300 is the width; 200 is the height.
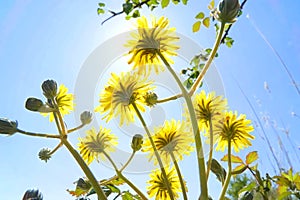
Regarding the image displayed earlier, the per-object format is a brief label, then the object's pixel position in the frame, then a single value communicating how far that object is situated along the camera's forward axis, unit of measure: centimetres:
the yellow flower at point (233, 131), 60
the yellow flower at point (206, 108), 60
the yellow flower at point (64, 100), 65
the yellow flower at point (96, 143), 55
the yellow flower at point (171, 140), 59
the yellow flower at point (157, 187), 63
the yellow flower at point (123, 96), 56
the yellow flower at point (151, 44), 56
